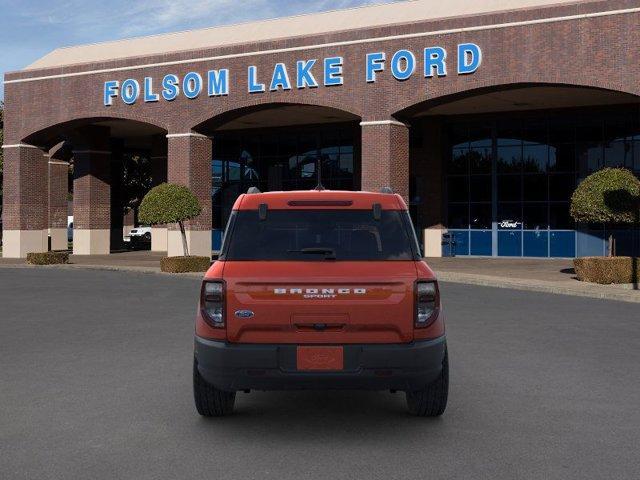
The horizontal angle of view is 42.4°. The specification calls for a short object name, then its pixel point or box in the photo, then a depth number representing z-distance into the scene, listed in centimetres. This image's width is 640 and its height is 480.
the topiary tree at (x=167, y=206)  2953
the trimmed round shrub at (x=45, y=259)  3175
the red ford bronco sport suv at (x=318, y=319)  602
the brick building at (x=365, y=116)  2783
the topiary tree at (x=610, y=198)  2250
